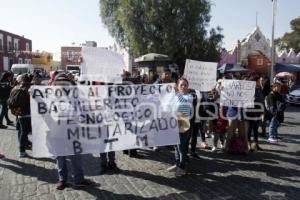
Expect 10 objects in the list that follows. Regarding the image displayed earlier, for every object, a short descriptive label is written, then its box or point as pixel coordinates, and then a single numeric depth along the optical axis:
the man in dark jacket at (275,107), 6.37
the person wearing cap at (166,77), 4.88
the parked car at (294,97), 14.01
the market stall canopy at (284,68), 24.57
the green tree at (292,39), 41.13
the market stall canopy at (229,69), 17.85
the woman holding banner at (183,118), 4.24
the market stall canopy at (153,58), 11.83
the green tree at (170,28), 15.43
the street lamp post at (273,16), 17.28
